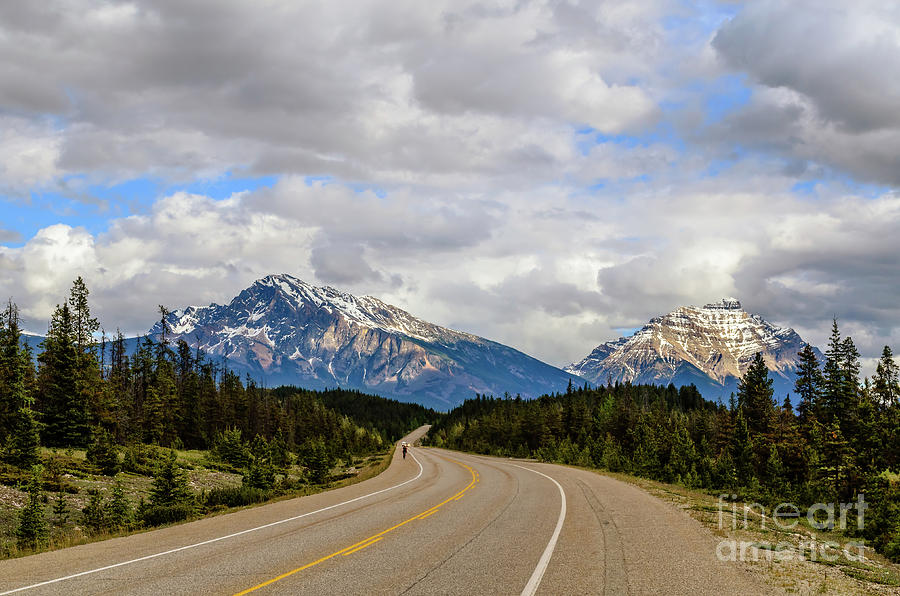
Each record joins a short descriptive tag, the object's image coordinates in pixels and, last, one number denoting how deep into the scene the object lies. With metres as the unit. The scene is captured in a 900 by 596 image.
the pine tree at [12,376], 45.03
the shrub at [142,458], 40.96
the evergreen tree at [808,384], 61.47
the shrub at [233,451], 60.03
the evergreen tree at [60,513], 24.42
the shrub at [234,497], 24.44
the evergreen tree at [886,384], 65.71
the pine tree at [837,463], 42.16
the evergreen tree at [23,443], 33.03
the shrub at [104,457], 37.88
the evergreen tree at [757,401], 65.67
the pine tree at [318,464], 43.72
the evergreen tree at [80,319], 62.00
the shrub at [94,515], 23.22
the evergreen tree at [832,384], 57.83
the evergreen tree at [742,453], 48.81
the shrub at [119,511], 23.05
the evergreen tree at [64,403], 47.38
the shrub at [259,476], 32.00
